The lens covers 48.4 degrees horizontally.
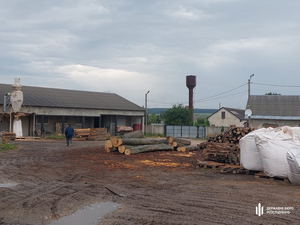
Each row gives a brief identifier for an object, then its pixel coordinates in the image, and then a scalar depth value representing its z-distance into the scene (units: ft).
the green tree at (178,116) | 165.53
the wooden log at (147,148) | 58.43
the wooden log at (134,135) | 81.03
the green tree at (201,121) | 192.87
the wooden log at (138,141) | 61.96
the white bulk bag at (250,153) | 38.91
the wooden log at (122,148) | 59.02
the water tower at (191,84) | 173.37
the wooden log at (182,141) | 69.31
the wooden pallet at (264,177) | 35.46
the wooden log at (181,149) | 66.09
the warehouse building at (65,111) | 104.84
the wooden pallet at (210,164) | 43.73
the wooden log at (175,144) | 67.51
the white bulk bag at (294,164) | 31.96
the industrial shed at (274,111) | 110.11
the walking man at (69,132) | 74.45
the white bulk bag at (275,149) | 34.94
